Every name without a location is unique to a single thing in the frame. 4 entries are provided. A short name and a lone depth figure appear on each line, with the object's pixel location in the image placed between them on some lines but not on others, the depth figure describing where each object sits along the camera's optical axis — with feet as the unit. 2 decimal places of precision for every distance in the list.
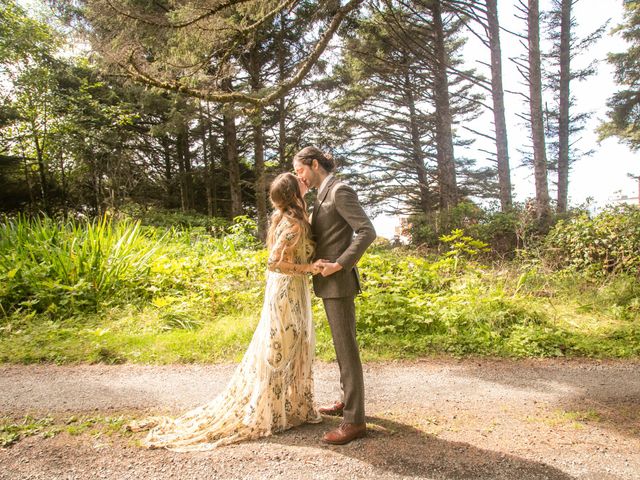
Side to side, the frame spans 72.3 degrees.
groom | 9.73
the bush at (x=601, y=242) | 25.98
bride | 10.15
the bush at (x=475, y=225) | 38.19
